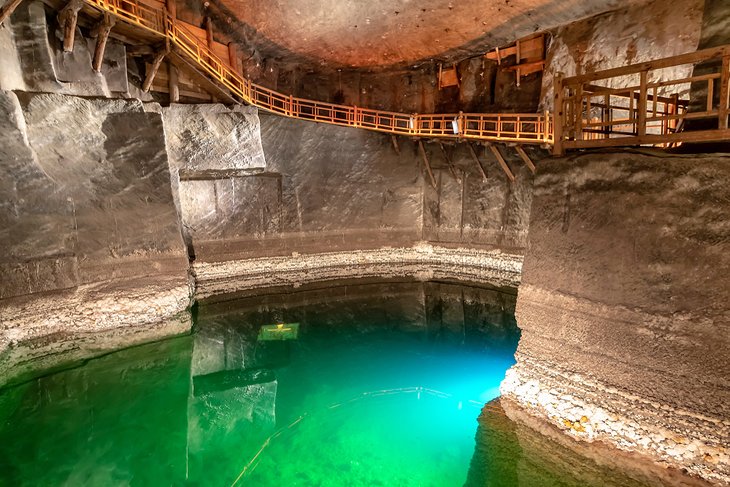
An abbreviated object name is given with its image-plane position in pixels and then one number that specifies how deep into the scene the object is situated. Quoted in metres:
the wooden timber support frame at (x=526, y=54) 14.60
